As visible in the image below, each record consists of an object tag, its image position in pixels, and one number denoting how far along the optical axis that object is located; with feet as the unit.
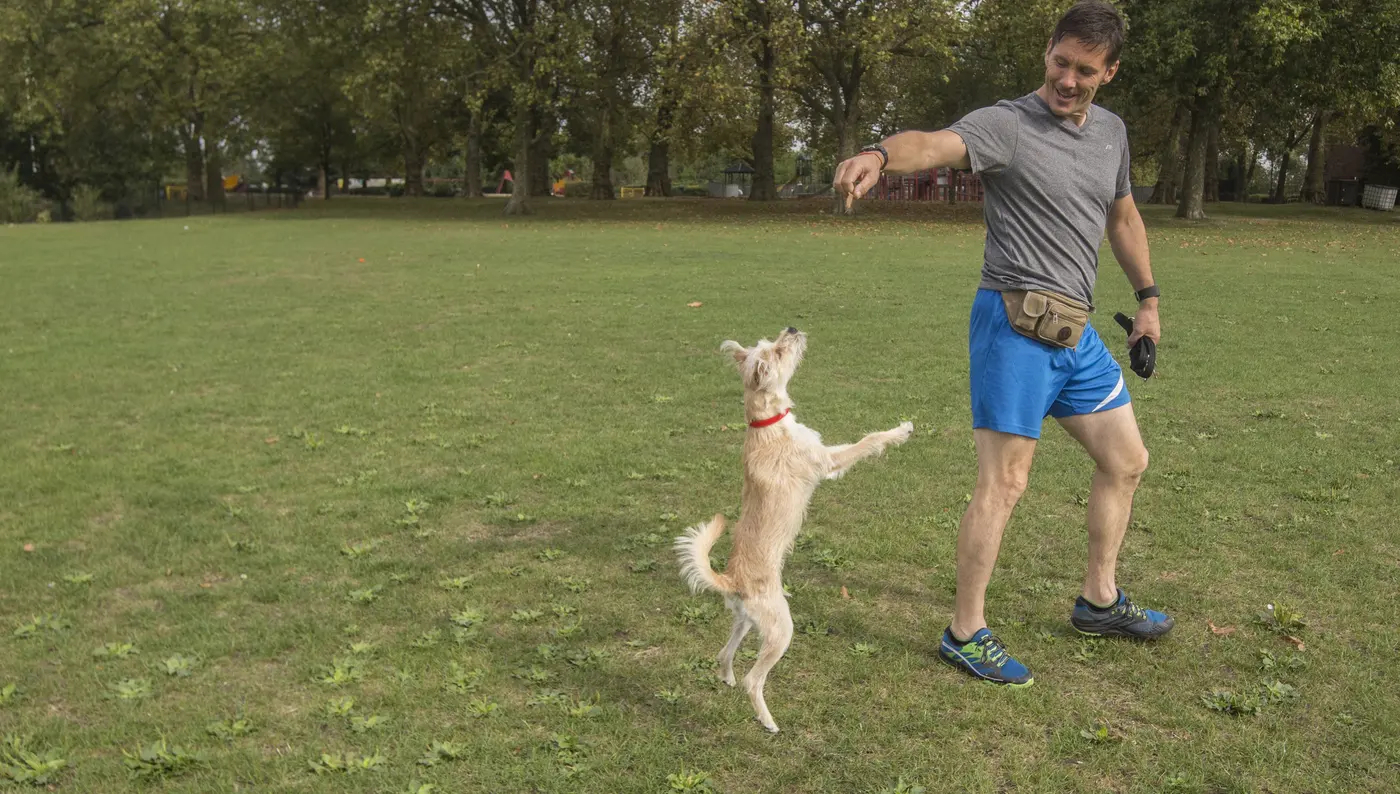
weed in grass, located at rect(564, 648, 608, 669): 15.33
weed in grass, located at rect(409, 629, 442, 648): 15.89
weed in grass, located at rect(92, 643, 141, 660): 15.58
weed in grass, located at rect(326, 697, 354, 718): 13.94
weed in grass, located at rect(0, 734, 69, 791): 12.48
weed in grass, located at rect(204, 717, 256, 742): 13.50
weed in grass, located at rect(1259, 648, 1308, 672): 14.79
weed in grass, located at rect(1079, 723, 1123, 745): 13.04
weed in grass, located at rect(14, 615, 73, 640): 16.35
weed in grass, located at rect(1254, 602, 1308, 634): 15.93
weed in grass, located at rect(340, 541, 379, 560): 19.57
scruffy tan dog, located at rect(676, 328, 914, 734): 13.10
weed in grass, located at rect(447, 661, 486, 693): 14.62
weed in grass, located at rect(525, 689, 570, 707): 14.24
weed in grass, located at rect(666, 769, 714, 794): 12.31
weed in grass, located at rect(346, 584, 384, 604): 17.58
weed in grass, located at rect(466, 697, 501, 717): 13.93
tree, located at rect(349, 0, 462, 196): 112.78
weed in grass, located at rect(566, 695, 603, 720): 13.96
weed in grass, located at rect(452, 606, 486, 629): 16.65
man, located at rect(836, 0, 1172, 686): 12.79
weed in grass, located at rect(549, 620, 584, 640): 16.25
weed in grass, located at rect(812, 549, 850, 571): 18.89
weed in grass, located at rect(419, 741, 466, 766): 12.86
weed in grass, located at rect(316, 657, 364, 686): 14.82
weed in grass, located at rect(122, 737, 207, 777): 12.65
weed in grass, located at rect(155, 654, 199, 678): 15.14
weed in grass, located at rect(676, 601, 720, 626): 16.81
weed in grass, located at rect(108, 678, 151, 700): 14.42
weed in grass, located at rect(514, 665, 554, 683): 14.87
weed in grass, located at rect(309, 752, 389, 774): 12.71
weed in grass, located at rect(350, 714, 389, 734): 13.57
